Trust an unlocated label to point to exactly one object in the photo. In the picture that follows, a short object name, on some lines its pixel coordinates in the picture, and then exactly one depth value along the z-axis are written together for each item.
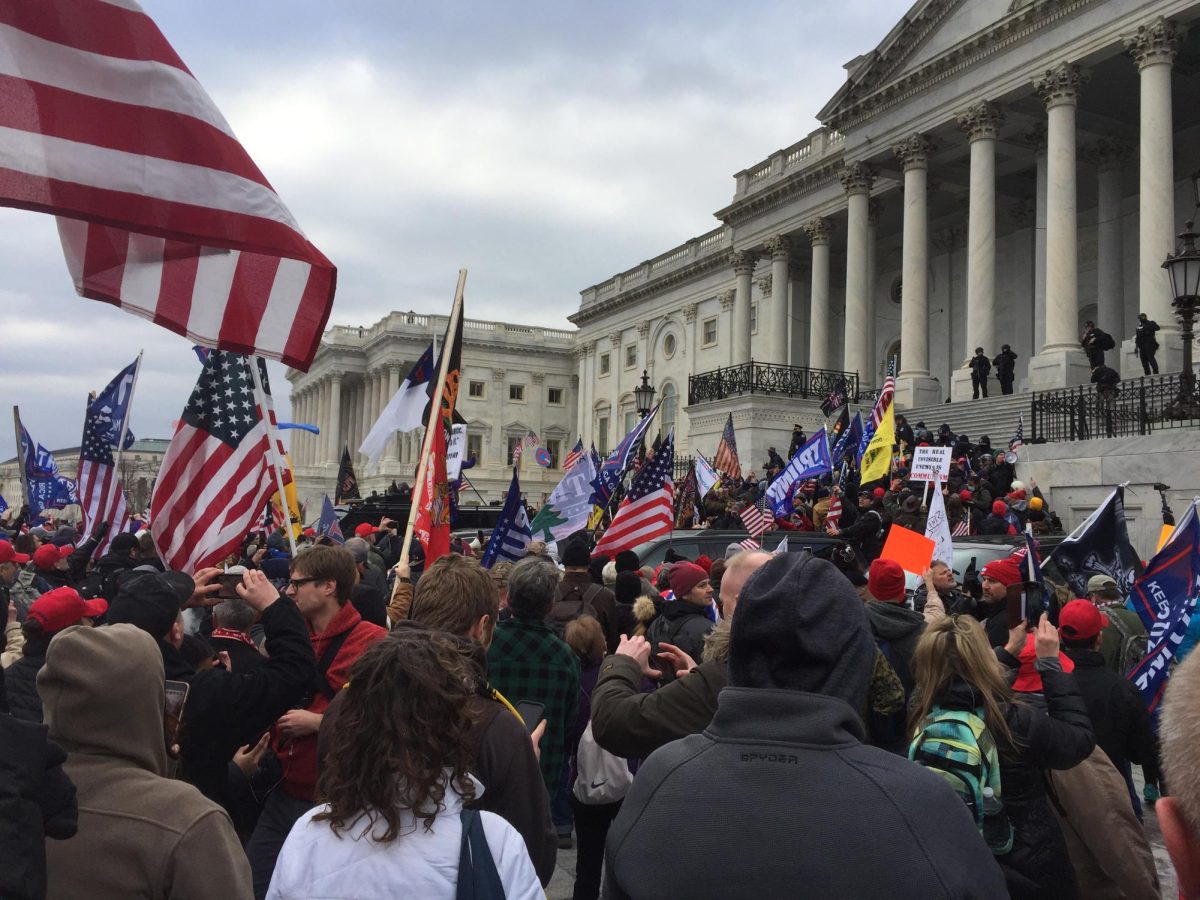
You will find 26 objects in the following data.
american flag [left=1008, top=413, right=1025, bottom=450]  18.75
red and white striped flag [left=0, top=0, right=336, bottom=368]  3.68
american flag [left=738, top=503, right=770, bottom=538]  13.65
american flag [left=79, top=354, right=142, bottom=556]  11.52
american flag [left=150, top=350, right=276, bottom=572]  5.85
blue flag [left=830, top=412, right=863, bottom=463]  18.77
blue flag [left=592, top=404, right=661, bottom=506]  14.94
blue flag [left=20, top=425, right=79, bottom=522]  18.12
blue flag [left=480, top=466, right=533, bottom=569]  9.68
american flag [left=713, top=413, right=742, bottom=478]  21.83
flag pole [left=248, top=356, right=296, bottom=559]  4.91
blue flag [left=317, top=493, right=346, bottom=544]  11.94
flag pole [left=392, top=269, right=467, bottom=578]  7.30
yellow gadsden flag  15.13
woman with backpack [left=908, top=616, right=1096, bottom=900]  3.30
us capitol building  23.64
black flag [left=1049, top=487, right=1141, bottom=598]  7.57
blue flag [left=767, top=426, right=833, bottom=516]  15.01
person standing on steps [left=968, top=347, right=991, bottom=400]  25.50
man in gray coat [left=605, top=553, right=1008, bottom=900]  1.77
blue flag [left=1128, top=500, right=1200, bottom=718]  5.89
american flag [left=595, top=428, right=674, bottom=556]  10.54
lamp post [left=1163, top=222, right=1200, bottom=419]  13.11
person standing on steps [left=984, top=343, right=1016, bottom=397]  25.38
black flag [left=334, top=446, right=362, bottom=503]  23.47
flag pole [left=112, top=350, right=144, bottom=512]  10.92
